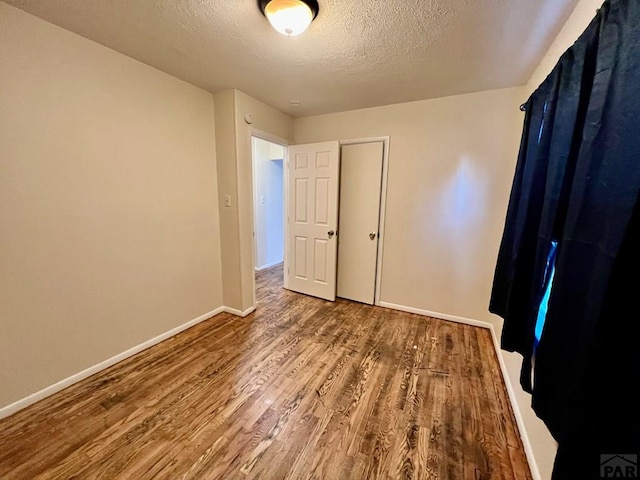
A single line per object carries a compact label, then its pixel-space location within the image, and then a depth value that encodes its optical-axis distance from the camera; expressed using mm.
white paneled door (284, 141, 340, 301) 3246
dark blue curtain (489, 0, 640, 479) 654
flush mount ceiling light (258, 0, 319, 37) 1350
